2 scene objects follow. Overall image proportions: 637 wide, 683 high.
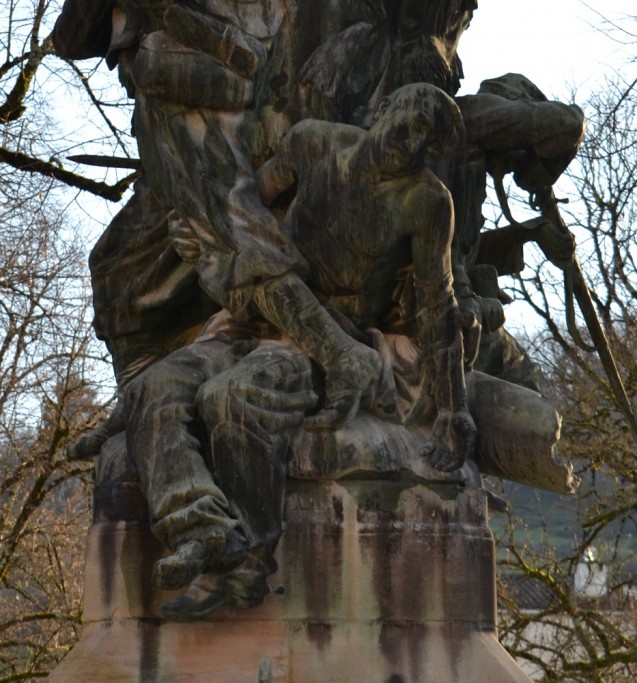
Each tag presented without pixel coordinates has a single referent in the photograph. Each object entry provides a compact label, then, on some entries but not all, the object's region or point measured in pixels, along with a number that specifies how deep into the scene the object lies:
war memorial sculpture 7.86
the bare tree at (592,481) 22.74
